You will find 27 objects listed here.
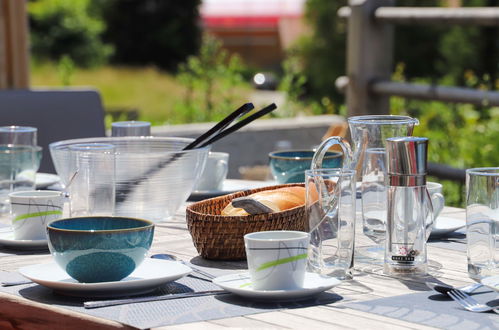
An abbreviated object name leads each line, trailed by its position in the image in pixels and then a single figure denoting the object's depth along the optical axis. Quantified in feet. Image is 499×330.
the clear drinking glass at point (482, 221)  6.08
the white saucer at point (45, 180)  8.77
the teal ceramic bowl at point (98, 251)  5.95
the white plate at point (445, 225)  7.13
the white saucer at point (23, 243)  6.88
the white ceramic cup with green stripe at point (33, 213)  6.95
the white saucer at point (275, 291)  5.72
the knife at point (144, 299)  5.71
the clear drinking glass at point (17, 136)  8.48
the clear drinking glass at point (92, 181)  7.03
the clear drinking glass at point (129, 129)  8.41
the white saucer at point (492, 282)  5.77
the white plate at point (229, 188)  8.42
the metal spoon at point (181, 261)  6.26
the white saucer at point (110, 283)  5.86
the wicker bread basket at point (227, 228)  6.51
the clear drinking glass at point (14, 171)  8.02
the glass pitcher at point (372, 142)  6.57
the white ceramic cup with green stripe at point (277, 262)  5.76
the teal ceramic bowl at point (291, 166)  8.26
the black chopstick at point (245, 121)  7.31
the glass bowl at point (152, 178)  7.38
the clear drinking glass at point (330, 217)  6.14
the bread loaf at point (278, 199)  6.70
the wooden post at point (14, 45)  20.21
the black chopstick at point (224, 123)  7.26
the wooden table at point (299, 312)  5.45
